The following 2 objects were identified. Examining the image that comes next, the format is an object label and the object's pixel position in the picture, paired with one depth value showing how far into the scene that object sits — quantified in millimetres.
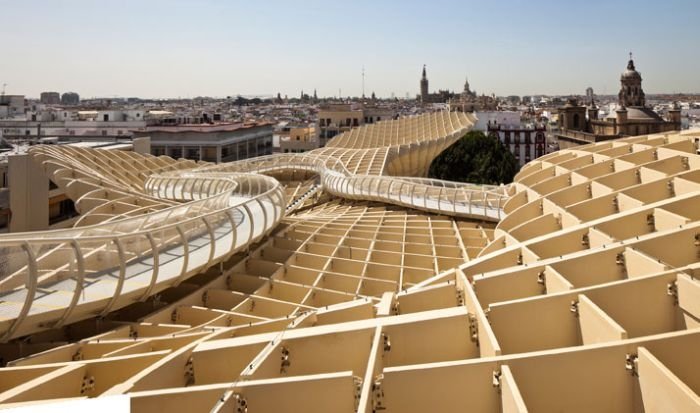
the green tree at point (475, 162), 70688
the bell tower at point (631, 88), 144250
